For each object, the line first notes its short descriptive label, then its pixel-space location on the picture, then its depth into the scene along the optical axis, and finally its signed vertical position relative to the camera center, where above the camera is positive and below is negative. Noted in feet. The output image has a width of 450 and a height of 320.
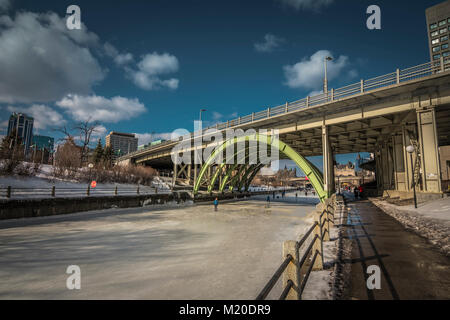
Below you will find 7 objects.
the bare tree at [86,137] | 107.87 +22.86
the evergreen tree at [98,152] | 182.60 +25.46
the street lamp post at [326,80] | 84.58 +41.20
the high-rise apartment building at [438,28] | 226.99 +170.40
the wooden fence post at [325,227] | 24.36 -5.90
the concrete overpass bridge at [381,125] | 47.22 +17.36
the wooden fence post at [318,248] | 16.65 -5.87
